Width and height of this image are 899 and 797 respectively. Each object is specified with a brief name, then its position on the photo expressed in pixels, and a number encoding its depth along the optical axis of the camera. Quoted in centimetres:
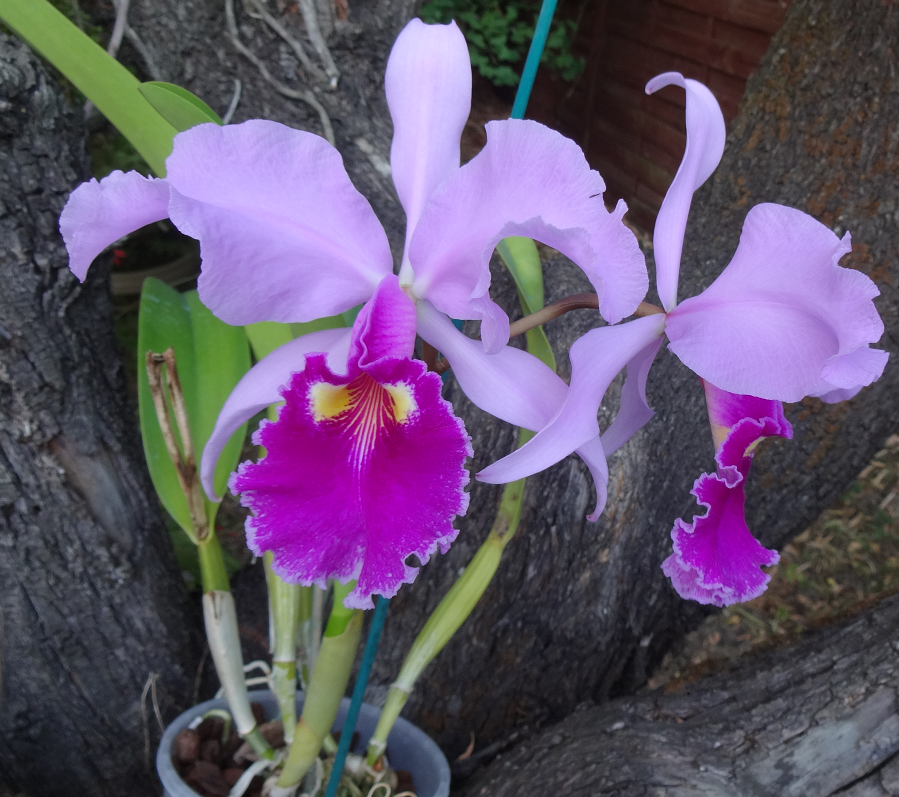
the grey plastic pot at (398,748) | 39
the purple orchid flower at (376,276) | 23
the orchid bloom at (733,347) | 24
